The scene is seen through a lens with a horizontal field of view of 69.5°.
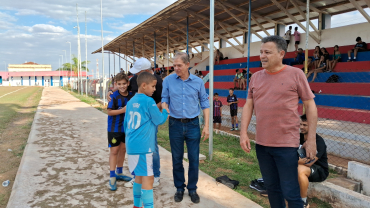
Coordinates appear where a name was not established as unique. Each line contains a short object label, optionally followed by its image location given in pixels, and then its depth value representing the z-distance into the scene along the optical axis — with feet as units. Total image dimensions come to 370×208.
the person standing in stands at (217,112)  27.73
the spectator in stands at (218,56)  59.07
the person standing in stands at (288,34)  45.60
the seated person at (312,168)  9.84
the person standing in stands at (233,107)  28.12
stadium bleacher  23.32
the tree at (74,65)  173.80
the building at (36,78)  218.59
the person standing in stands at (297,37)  43.98
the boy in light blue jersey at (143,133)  8.30
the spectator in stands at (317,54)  33.42
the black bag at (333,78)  28.73
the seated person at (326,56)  31.76
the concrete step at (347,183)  12.21
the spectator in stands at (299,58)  36.73
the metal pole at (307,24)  19.92
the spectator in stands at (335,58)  31.53
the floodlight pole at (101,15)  59.16
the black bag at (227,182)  12.22
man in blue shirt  10.16
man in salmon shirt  7.02
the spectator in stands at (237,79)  39.81
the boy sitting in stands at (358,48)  31.30
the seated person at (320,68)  31.04
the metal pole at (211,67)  16.34
